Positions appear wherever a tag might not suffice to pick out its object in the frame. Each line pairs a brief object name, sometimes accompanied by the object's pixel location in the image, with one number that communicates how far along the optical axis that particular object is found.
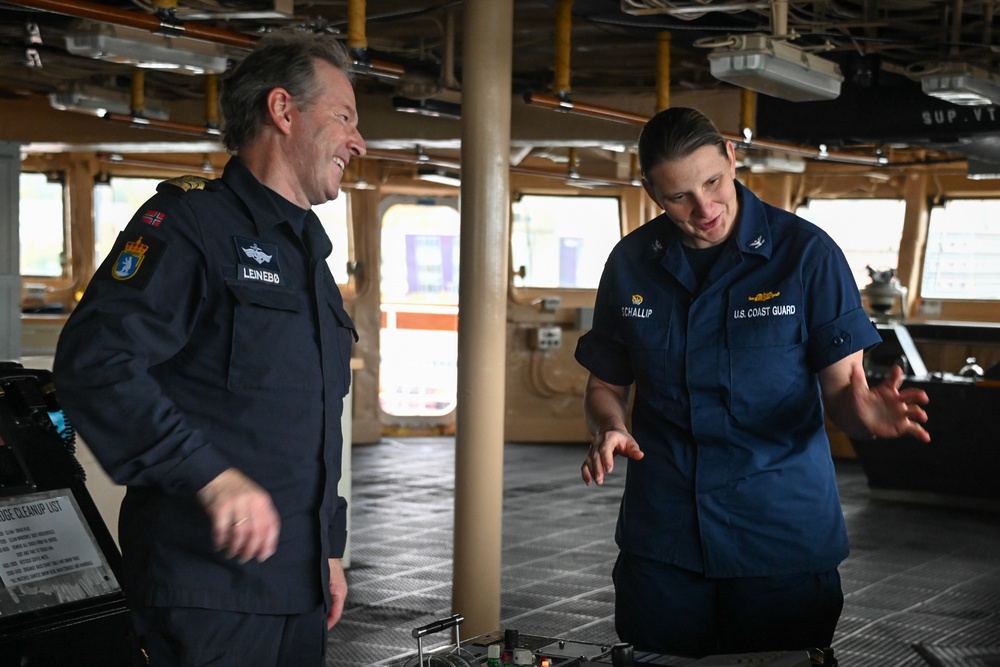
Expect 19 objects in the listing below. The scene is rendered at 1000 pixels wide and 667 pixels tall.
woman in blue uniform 2.14
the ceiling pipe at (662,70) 5.73
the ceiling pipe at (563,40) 5.15
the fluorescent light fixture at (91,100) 6.30
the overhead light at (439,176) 8.99
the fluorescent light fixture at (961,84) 4.81
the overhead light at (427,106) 6.30
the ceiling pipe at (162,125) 6.21
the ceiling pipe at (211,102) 6.54
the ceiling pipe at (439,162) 8.18
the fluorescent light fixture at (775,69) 4.16
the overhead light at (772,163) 8.00
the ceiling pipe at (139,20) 3.91
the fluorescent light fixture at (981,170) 6.74
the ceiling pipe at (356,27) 4.27
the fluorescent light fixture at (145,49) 4.21
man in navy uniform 1.52
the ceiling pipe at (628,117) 5.34
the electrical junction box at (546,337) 10.47
